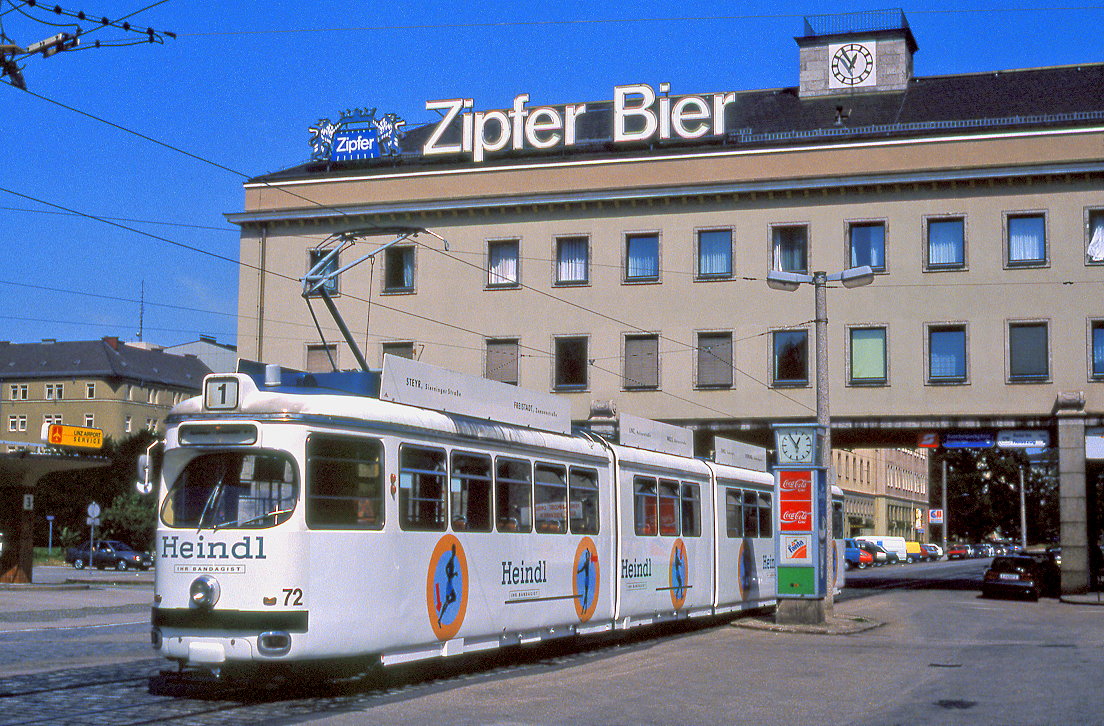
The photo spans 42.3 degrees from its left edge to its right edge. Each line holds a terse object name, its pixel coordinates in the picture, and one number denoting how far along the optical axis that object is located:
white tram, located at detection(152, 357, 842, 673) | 12.30
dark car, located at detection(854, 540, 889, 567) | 69.69
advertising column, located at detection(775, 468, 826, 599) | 22.69
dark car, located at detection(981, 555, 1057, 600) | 35.91
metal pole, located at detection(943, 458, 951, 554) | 93.39
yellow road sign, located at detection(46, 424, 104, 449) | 49.09
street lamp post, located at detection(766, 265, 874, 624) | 23.52
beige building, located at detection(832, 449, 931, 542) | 87.06
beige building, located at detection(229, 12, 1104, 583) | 39.38
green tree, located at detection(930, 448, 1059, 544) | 104.44
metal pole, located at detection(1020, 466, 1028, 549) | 97.56
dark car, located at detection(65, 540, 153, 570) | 58.88
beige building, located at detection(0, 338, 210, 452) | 101.50
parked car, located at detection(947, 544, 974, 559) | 90.81
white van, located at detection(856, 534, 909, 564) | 75.18
